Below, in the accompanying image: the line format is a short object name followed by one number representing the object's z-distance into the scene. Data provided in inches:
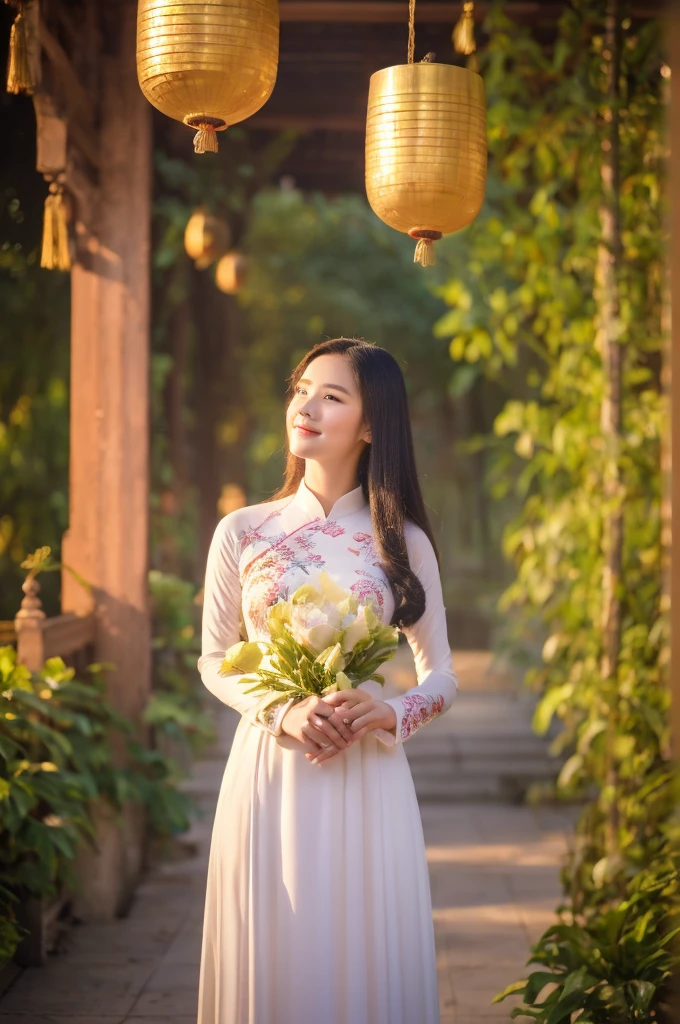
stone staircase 259.7
